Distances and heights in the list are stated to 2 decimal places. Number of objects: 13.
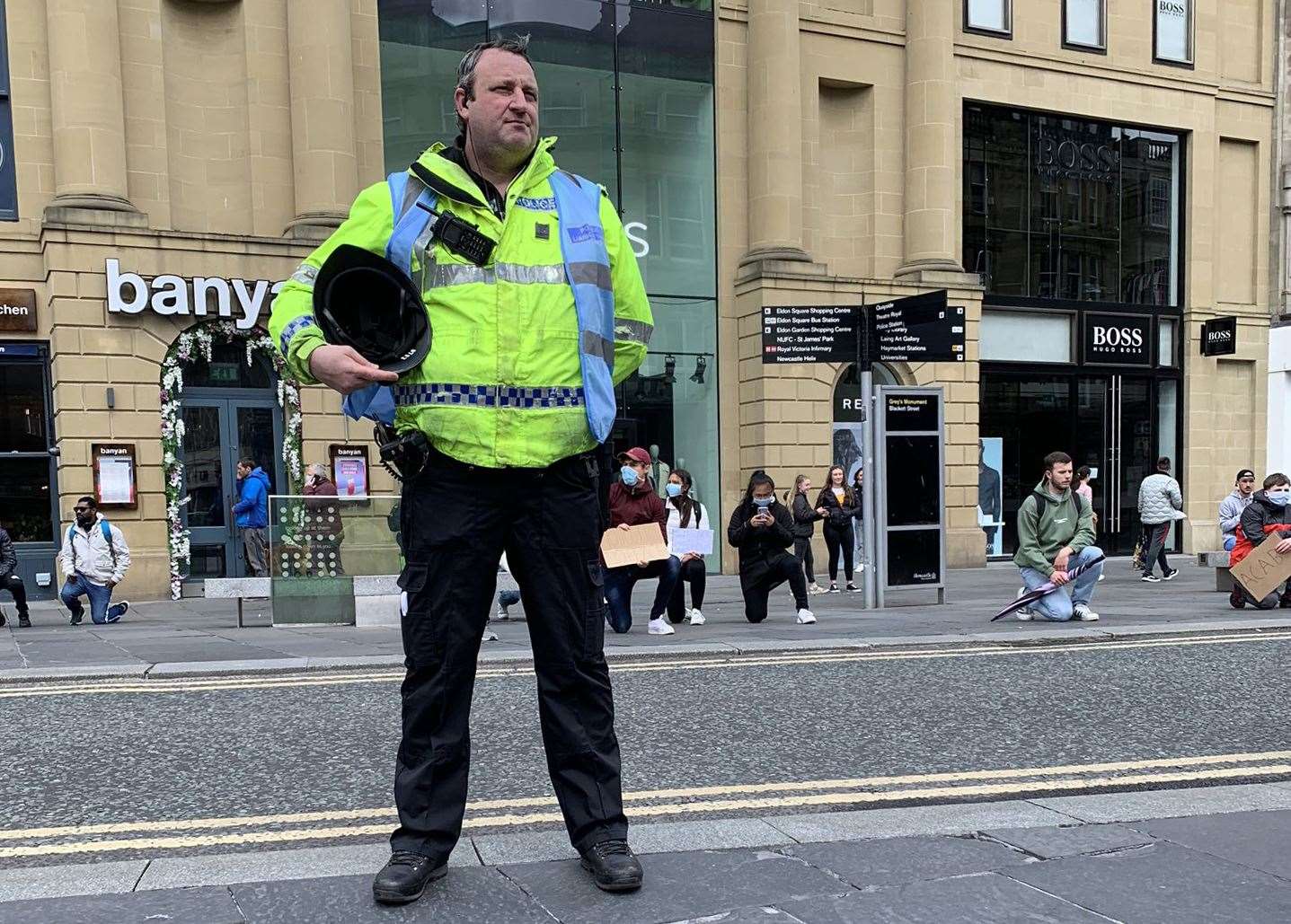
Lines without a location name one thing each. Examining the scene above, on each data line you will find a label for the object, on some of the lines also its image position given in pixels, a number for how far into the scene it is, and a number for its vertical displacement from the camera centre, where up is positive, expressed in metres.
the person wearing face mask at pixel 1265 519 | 11.15 -1.12
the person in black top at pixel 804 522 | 12.70 -1.18
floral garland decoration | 14.74 +0.08
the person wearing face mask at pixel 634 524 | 9.72 -0.92
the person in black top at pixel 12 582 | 11.06 -1.51
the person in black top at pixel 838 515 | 14.24 -1.25
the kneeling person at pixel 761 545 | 10.38 -1.20
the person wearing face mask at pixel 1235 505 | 13.13 -1.13
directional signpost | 11.53 +0.91
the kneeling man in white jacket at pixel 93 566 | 11.64 -1.44
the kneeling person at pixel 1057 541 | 10.07 -1.19
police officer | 2.77 -0.03
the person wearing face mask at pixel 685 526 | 10.51 -1.09
